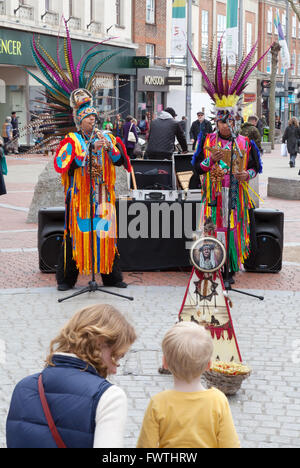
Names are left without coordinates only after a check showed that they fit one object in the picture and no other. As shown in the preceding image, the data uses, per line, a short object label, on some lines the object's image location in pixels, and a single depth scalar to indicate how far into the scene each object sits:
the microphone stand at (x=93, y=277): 7.42
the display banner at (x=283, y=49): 35.06
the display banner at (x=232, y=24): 26.40
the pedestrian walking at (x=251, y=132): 12.64
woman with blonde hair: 2.52
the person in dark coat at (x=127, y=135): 21.25
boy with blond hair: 2.76
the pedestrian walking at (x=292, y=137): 24.75
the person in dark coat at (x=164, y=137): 13.15
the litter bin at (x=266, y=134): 39.41
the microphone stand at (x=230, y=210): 7.38
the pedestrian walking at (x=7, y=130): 27.48
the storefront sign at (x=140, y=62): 38.12
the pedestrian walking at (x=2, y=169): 10.75
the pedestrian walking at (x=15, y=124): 28.66
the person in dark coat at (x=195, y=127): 23.40
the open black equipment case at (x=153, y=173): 10.59
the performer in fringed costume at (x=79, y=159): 7.55
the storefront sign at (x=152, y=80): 39.09
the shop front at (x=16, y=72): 28.96
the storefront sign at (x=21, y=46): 28.73
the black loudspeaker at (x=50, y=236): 8.73
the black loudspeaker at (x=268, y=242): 8.94
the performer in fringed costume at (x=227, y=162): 7.56
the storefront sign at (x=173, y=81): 35.58
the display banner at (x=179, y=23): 27.52
